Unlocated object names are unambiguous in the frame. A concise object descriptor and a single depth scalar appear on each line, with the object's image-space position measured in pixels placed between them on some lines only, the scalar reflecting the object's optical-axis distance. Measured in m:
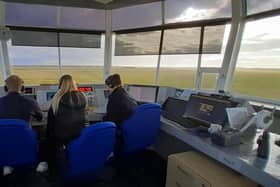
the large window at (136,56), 3.93
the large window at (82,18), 3.74
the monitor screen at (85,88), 3.38
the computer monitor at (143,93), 3.40
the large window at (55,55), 3.68
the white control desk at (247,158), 1.32
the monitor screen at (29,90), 3.06
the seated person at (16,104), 2.21
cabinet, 1.54
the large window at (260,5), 2.45
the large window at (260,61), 2.64
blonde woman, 2.20
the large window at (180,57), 3.40
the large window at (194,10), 2.95
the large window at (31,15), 3.42
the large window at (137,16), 3.72
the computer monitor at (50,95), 3.15
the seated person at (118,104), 2.53
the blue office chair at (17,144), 1.81
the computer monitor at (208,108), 2.04
